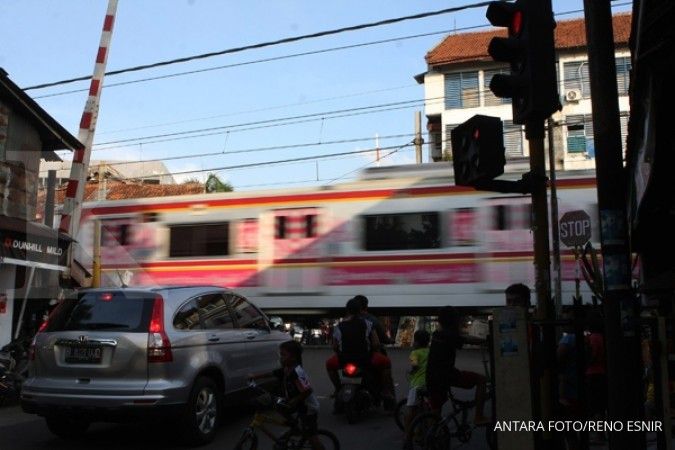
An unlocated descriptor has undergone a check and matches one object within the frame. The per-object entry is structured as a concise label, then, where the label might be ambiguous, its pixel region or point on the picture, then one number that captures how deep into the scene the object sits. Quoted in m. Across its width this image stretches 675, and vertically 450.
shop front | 11.83
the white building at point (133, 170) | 47.19
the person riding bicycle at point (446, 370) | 6.73
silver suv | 6.61
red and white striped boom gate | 13.80
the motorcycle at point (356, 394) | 8.16
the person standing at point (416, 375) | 6.83
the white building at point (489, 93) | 33.66
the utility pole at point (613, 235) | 4.20
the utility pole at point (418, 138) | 28.50
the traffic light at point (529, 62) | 4.78
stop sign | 10.98
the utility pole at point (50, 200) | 14.70
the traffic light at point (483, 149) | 4.77
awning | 11.59
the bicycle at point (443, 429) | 6.37
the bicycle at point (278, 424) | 5.98
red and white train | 15.57
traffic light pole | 4.80
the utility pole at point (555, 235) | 12.05
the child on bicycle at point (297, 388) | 6.18
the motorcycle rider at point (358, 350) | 8.51
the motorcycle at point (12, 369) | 9.32
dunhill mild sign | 11.64
